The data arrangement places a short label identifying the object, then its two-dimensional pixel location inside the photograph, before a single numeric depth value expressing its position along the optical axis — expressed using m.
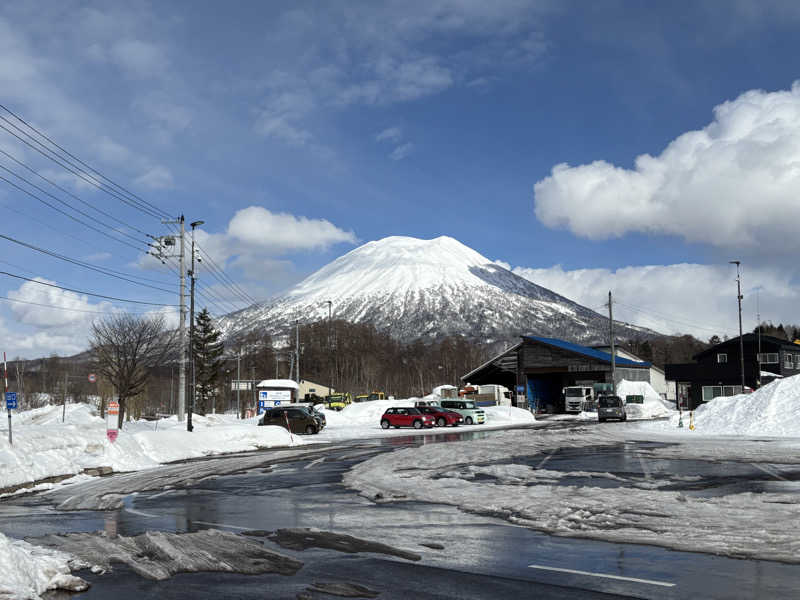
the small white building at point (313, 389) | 117.03
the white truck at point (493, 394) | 72.31
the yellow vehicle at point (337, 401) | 81.50
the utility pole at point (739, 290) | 61.47
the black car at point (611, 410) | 51.22
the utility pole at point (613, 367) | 68.50
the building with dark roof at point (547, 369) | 81.19
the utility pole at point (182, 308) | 39.03
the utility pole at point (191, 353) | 36.13
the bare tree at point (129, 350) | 45.34
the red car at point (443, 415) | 48.47
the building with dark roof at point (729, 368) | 74.62
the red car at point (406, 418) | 47.56
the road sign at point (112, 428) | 23.58
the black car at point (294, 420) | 42.38
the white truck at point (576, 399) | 70.62
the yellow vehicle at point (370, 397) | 83.16
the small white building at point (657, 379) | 101.62
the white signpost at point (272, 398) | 58.03
